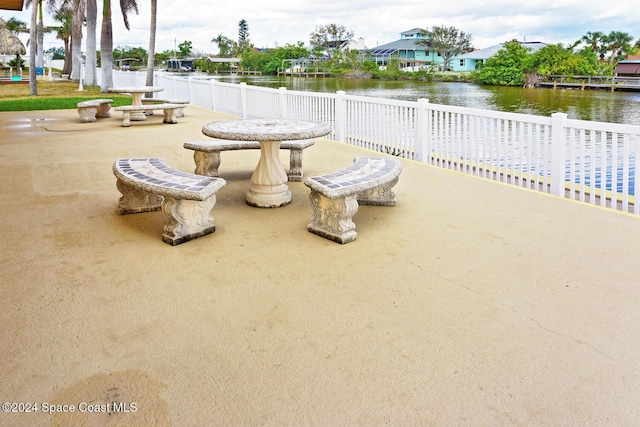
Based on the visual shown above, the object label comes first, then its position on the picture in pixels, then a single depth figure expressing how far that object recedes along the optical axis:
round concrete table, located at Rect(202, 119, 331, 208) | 4.95
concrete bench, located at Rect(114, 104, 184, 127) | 11.27
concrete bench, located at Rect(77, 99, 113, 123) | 11.82
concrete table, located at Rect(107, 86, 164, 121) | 12.38
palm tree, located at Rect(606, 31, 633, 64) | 62.99
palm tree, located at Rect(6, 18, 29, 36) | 65.38
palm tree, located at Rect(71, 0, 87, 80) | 29.83
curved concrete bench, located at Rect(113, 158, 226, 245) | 3.87
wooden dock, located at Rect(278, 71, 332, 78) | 81.38
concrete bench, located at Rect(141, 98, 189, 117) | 12.83
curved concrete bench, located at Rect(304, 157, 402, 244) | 3.97
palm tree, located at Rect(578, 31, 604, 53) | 63.88
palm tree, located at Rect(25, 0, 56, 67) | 28.80
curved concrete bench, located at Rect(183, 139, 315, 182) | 5.84
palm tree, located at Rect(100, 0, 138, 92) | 22.84
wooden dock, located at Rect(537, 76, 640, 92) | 46.44
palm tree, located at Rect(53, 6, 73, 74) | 43.51
